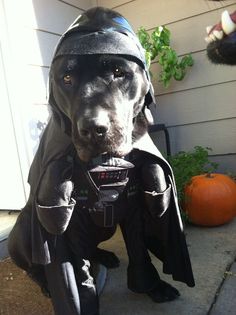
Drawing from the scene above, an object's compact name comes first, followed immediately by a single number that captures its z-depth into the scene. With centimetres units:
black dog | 106
